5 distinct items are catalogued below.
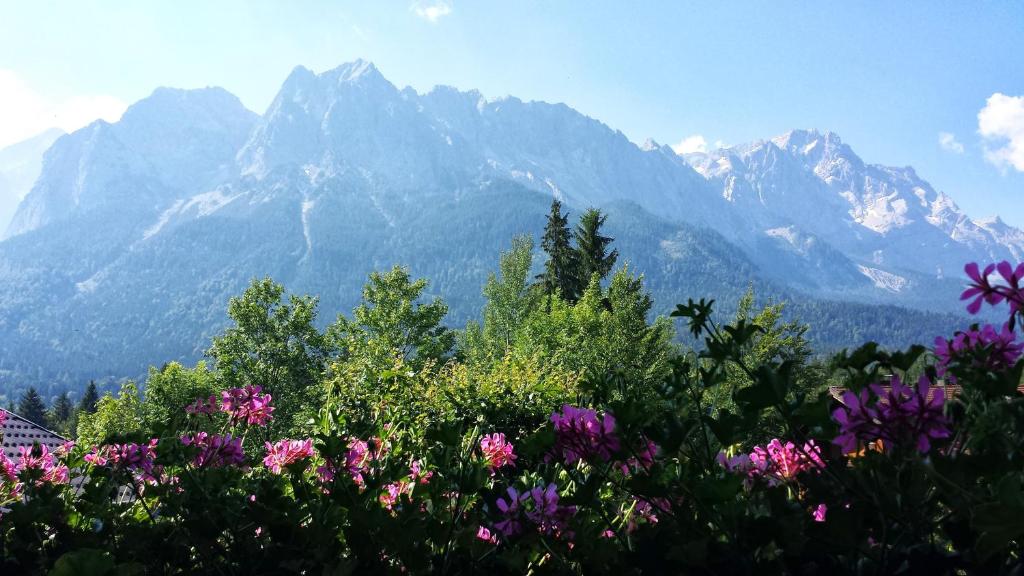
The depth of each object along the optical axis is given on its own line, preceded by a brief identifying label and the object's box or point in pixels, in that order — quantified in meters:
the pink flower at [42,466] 2.18
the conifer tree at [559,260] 34.12
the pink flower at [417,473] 2.04
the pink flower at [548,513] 1.47
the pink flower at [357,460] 1.92
